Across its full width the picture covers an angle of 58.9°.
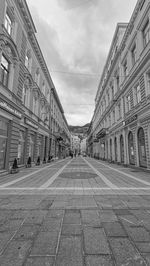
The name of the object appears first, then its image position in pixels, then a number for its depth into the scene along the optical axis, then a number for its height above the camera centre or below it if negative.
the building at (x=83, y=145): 111.19 +1.80
